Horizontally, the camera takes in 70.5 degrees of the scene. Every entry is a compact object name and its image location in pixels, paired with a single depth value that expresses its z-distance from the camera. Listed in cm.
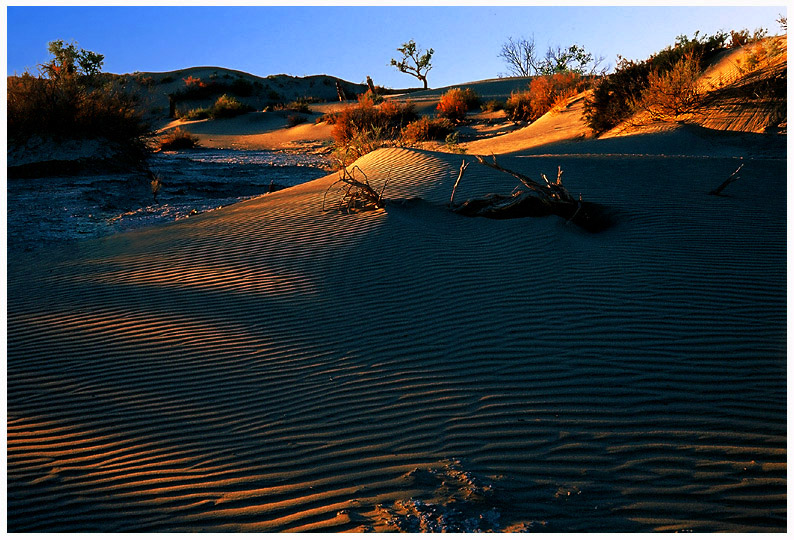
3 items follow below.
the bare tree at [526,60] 5194
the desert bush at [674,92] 1505
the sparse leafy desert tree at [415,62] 5228
